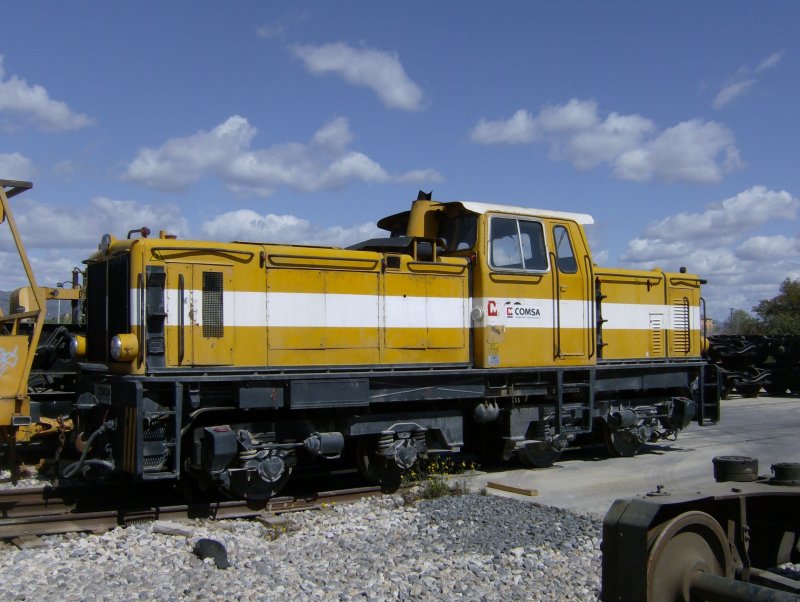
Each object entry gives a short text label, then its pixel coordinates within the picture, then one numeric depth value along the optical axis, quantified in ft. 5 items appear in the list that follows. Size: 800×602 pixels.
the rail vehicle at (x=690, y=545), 11.37
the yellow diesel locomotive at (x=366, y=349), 25.57
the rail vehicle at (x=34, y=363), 27.09
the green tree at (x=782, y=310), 150.51
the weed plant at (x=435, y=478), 28.78
